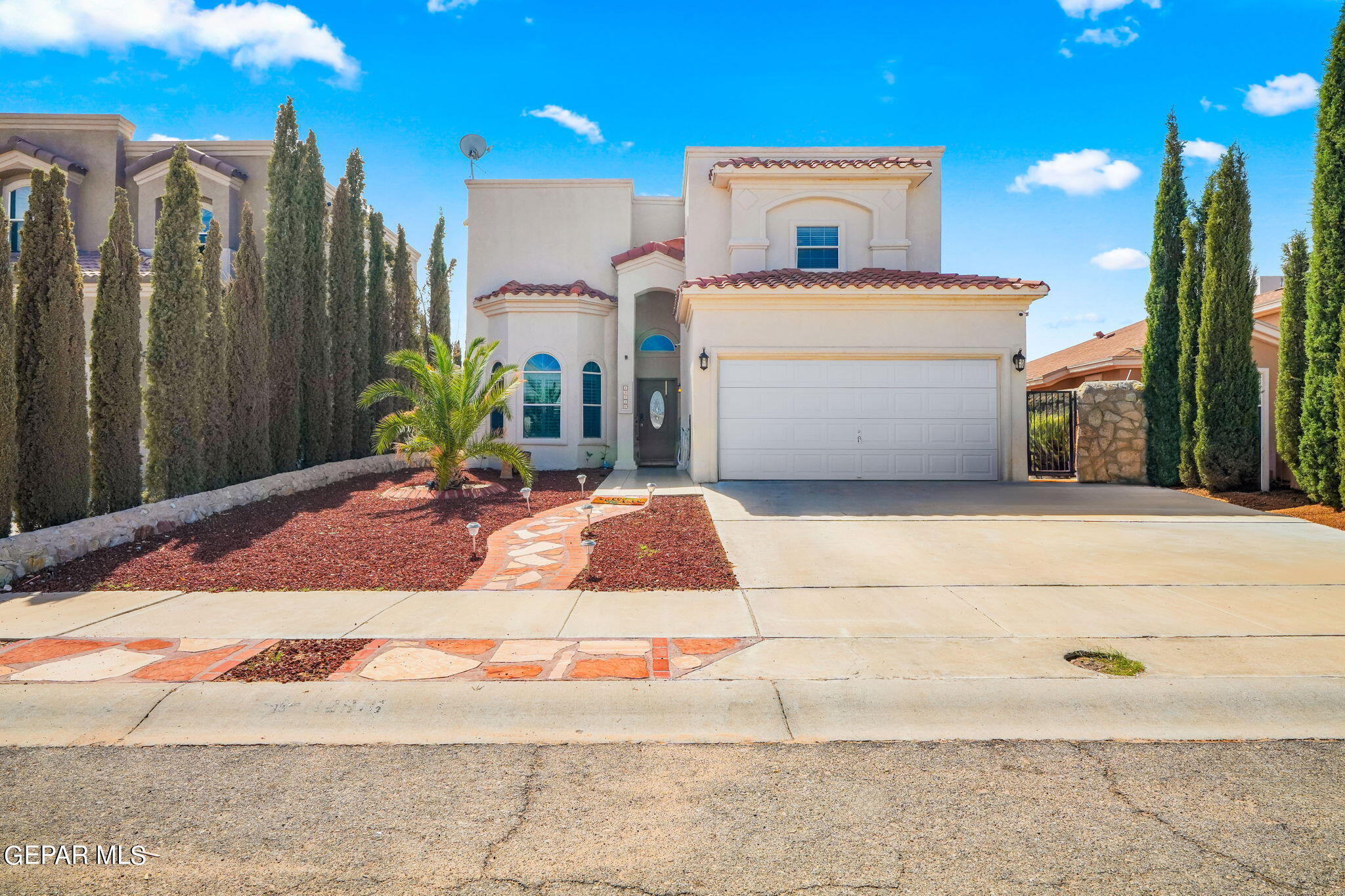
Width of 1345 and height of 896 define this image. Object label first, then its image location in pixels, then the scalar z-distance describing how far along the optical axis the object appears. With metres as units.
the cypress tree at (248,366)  11.98
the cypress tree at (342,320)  15.71
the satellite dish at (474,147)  19.95
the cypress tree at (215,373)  11.05
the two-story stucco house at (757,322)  13.41
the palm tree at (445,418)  12.18
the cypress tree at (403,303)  19.36
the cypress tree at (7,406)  7.52
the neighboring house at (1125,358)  13.15
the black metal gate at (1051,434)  14.52
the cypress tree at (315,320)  14.41
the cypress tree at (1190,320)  12.91
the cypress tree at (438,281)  22.56
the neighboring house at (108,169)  18.55
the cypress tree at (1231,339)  12.27
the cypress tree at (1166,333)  13.34
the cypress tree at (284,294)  13.62
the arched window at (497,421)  17.52
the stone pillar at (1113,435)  13.80
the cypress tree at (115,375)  9.05
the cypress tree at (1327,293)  10.41
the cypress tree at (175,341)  10.20
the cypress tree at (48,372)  8.13
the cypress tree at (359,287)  16.30
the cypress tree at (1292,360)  11.50
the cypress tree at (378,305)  17.73
